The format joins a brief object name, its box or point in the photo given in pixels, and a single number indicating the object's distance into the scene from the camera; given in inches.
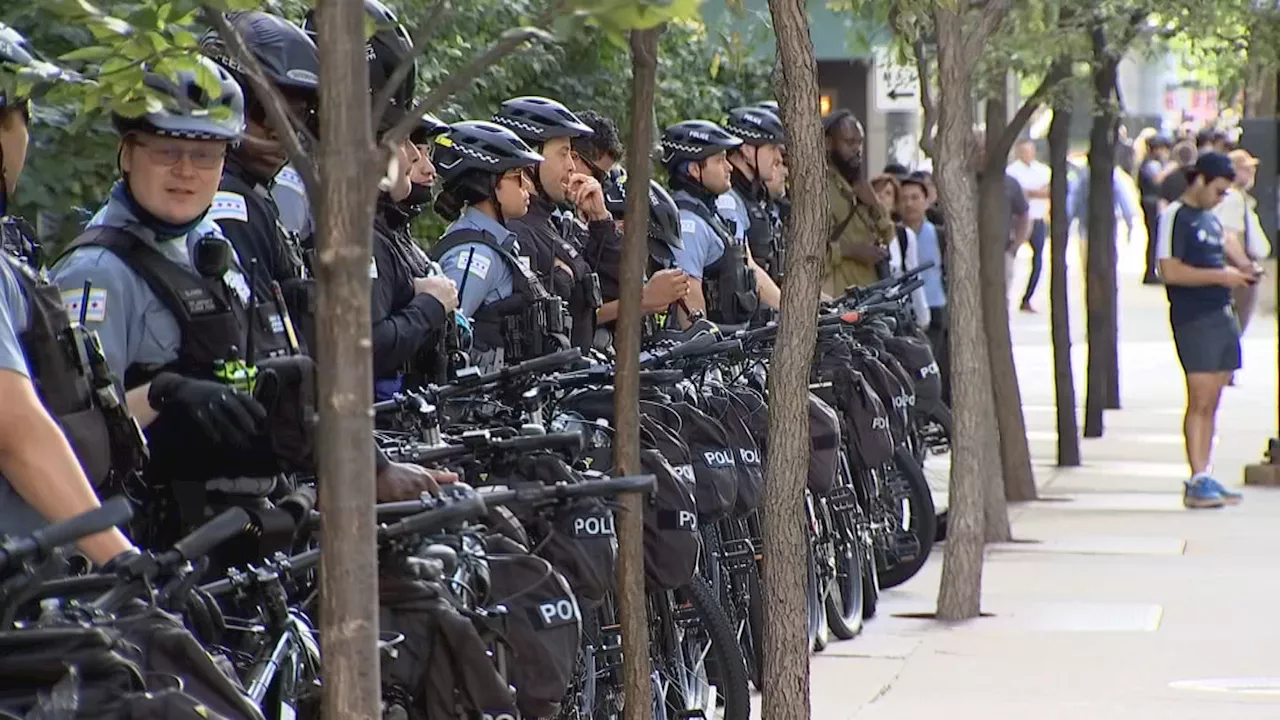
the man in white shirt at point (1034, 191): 2377.0
